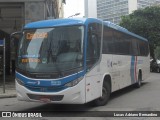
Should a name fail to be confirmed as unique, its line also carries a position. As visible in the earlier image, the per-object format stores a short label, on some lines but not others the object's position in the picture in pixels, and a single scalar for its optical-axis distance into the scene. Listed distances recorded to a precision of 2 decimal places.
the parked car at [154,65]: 39.09
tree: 47.41
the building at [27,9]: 23.17
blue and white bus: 10.65
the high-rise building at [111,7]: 68.25
